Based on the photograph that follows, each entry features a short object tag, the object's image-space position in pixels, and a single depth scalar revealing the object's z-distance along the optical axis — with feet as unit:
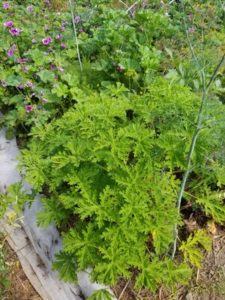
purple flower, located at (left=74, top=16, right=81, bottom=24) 12.05
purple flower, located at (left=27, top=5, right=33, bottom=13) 12.78
